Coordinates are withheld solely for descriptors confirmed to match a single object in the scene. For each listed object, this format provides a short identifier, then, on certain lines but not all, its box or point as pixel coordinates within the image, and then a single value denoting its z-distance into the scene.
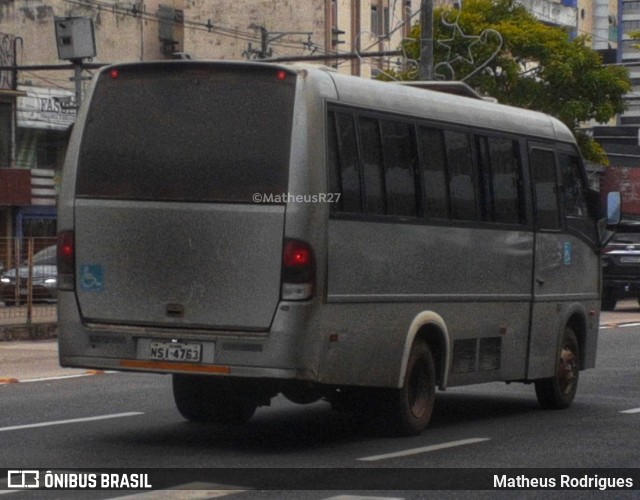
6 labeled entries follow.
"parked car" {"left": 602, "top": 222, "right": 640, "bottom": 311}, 36.84
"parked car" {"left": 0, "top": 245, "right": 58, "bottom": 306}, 26.28
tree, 48.47
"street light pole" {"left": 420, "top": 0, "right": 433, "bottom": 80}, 29.11
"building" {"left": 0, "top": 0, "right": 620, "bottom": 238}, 51.25
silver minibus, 11.63
